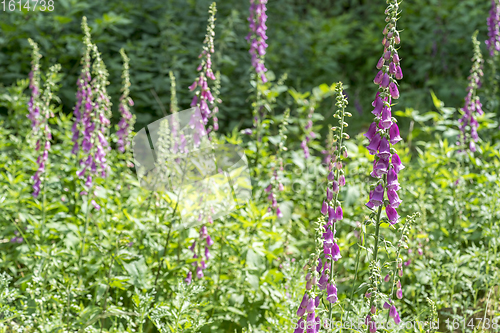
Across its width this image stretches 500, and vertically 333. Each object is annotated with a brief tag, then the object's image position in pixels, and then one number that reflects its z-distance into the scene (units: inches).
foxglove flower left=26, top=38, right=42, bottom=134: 144.3
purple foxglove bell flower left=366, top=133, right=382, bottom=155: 75.4
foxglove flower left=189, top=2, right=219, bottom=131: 117.7
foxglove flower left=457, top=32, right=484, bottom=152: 154.0
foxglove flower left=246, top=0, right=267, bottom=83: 161.5
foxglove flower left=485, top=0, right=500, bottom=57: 181.2
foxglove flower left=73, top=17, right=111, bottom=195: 124.6
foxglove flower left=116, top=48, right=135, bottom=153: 145.5
